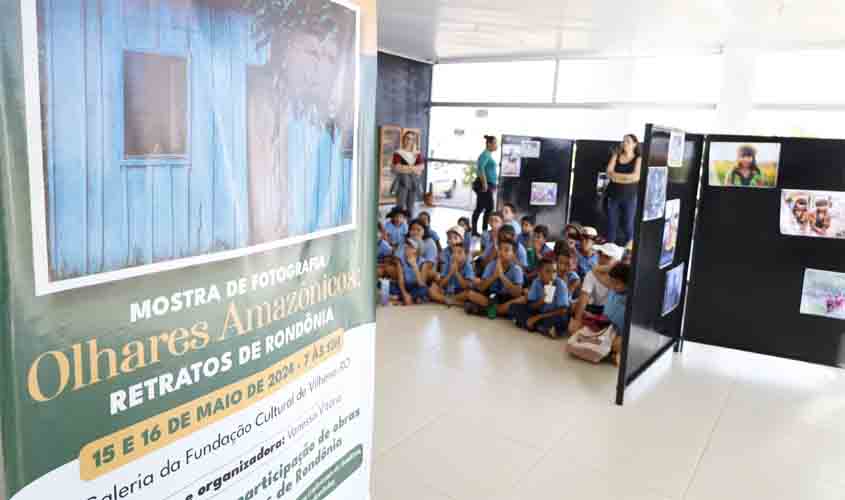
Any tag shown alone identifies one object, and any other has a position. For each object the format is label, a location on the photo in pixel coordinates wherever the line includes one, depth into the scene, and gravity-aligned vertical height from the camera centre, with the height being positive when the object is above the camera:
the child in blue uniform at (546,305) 5.11 -1.20
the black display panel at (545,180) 8.05 -0.24
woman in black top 7.13 -0.28
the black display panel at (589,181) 7.87 -0.23
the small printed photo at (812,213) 3.92 -0.25
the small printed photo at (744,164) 4.11 +0.05
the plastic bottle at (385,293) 5.80 -1.30
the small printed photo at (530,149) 8.05 +0.16
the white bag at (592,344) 4.43 -1.31
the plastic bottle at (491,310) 5.55 -1.35
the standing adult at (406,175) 10.20 -0.34
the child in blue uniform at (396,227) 6.73 -0.80
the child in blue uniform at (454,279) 5.91 -1.17
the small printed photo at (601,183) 7.78 -0.24
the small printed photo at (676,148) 3.82 +0.13
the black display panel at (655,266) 3.61 -0.64
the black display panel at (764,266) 3.99 -0.65
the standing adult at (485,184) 9.01 -0.36
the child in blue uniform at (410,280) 5.95 -1.20
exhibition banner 0.89 -0.17
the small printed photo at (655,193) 3.58 -0.16
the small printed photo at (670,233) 3.98 -0.43
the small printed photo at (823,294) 3.99 -0.78
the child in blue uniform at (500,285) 5.55 -1.14
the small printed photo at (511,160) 8.06 +0.01
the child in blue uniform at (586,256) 5.66 -0.86
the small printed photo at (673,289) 4.21 -0.85
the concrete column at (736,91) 8.65 +1.13
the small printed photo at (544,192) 8.09 -0.40
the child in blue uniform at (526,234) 6.48 -0.78
